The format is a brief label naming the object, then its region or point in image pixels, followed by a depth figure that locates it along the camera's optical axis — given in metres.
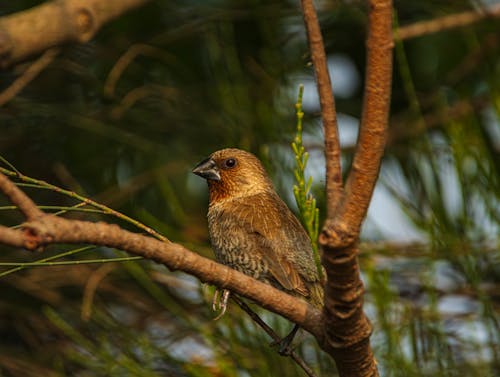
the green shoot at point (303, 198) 4.38
